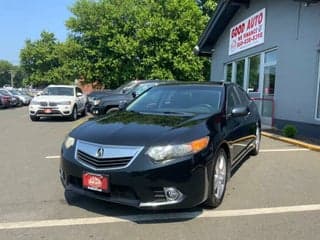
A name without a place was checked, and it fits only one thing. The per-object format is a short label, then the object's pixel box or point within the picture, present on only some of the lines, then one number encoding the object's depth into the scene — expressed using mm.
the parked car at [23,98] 23672
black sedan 2775
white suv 10752
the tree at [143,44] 19281
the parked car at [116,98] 9701
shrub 7162
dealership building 7657
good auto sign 9934
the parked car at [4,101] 19196
